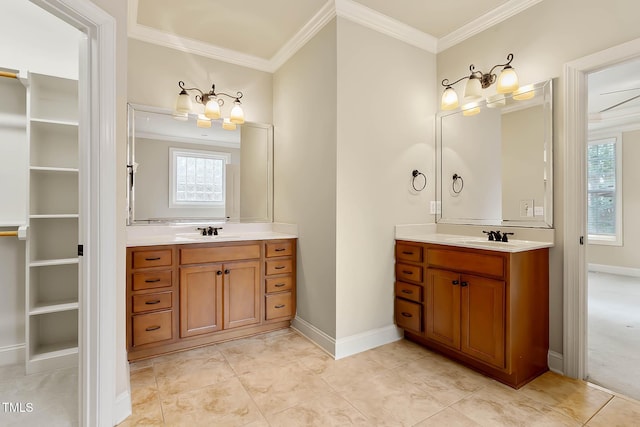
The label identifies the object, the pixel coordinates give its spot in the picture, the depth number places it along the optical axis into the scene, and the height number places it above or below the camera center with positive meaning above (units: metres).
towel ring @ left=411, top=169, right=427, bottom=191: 2.92 +0.34
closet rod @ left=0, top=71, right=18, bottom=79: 2.11 +0.91
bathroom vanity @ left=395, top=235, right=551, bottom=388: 2.05 -0.64
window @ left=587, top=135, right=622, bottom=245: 5.38 +0.38
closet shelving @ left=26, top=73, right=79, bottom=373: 2.21 -0.09
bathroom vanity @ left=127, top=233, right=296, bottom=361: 2.40 -0.64
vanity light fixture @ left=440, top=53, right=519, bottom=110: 2.38 +1.02
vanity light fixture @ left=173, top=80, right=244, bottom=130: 2.89 +0.98
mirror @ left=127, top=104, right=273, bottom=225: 2.83 +0.40
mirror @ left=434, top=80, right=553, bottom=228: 2.33 +0.42
